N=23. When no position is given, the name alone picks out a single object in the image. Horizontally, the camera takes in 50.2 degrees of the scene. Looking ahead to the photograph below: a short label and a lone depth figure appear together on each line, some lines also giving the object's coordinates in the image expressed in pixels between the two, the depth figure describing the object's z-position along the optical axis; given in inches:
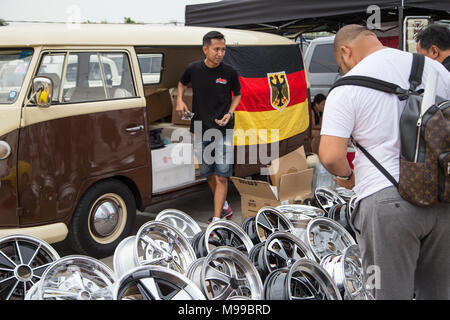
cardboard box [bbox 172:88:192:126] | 249.0
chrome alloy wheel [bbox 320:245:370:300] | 116.4
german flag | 226.1
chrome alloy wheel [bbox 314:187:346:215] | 201.8
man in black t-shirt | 199.9
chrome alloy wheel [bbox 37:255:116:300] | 103.3
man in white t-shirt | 85.2
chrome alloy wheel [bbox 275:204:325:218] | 181.3
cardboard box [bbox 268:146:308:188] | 222.3
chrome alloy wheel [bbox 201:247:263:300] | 114.7
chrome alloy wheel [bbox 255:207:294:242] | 159.5
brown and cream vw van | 152.1
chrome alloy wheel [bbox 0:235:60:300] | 117.3
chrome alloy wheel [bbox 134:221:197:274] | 133.3
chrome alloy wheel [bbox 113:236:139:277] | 122.8
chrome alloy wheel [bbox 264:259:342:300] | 108.3
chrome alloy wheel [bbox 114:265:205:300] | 98.8
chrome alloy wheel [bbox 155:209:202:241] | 166.4
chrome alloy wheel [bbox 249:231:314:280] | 126.7
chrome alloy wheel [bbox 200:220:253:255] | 145.9
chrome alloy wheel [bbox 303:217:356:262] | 151.5
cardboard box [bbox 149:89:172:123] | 256.5
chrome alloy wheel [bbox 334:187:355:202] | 211.2
